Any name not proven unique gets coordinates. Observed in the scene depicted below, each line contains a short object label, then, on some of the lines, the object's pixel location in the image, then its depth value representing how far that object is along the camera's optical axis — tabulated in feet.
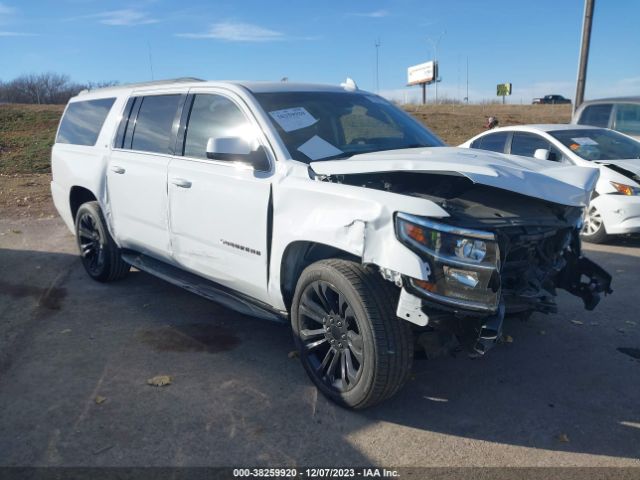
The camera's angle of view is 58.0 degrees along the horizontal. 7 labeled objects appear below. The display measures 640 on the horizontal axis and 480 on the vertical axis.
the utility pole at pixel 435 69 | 205.09
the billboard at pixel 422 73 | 206.08
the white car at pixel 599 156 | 22.99
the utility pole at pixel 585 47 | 44.14
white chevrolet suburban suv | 9.79
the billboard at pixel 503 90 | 218.38
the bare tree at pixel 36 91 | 187.01
